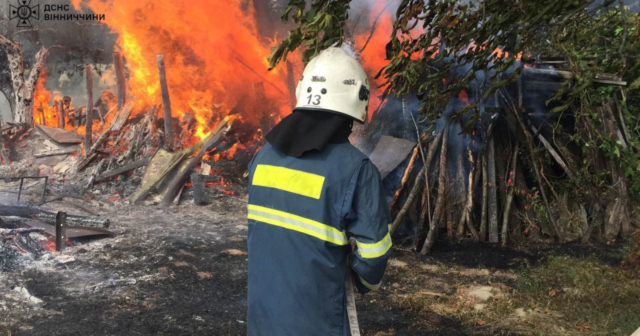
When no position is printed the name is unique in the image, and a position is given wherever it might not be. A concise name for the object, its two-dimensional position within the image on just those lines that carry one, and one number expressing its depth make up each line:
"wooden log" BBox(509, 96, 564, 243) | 7.50
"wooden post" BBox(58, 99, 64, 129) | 14.24
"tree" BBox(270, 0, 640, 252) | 7.33
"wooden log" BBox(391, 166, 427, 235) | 7.60
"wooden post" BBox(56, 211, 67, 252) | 6.89
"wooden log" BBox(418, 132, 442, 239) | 7.57
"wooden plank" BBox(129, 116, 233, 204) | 10.41
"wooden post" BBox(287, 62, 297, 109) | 12.89
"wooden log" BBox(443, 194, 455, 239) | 7.64
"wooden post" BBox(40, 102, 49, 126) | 14.31
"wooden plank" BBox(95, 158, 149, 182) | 11.17
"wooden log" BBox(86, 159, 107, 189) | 11.00
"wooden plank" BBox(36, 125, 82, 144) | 13.16
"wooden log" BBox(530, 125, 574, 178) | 7.55
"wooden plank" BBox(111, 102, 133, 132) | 12.96
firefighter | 2.19
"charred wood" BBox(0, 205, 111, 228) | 7.57
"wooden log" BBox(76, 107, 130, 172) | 11.89
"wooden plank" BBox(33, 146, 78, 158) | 12.86
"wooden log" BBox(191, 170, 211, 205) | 10.41
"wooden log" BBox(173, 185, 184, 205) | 10.36
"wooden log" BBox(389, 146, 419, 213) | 7.77
